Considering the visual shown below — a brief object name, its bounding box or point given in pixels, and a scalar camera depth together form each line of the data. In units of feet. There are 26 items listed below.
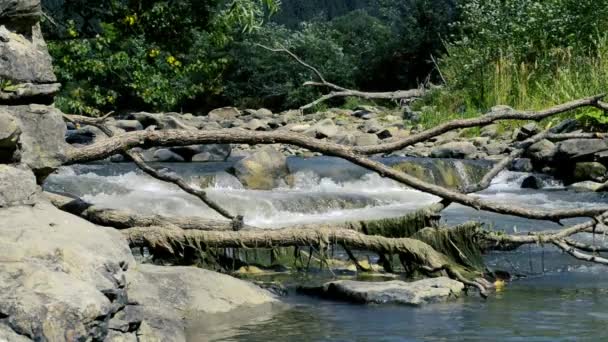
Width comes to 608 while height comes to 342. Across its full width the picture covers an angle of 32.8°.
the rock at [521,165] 48.57
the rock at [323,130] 58.03
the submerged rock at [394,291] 21.35
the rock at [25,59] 16.98
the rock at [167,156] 49.29
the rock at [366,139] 55.21
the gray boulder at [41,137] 17.62
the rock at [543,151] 47.67
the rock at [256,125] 64.72
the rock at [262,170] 42.80
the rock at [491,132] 55.36
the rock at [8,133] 15.53
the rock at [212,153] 49.70
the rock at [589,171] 44.55
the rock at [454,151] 51.58
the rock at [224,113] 76.41
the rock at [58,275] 12.09
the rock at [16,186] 15.71
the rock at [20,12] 17.16
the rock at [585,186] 43.11
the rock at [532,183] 45.39
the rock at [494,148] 51.44
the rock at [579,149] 45.39
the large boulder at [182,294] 17.08
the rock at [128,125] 58.83
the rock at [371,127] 59.72
